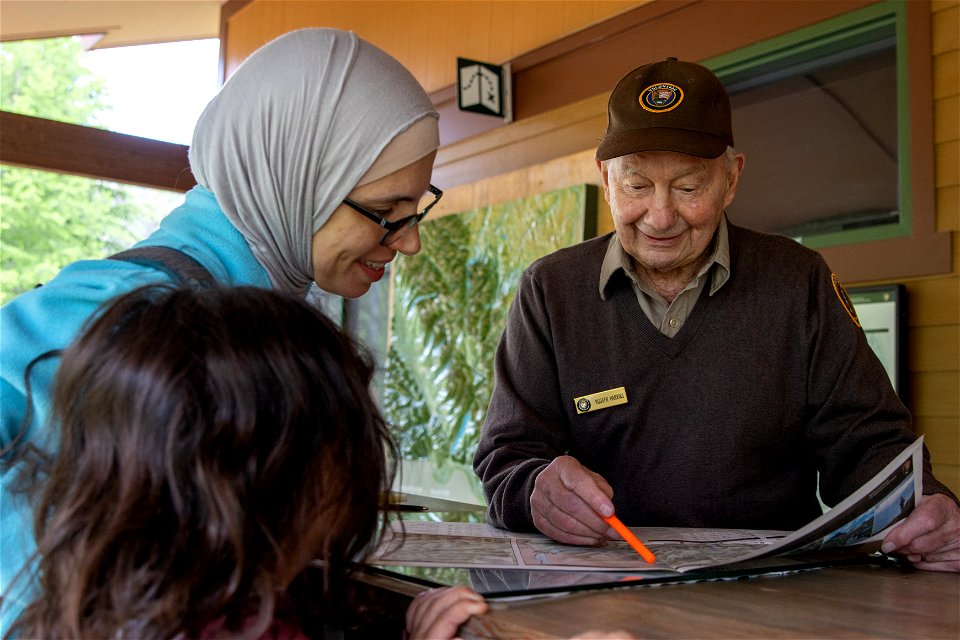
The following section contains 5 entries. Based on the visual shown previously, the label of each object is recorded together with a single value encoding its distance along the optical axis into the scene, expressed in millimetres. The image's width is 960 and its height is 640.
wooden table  869
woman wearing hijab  1291
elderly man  1796
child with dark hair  851
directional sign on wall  4352
